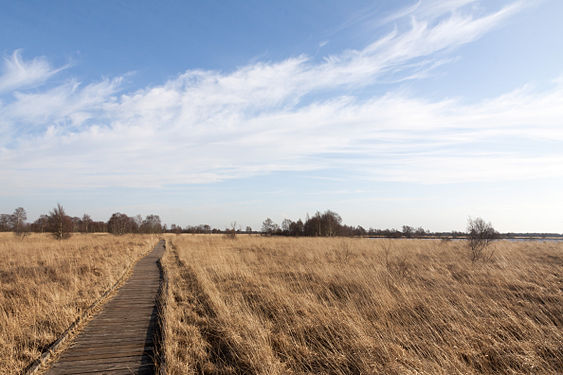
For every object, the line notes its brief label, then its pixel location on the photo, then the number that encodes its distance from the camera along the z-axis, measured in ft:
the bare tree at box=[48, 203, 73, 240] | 103.84
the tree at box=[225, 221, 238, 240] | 124.94
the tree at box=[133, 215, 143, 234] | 306.82
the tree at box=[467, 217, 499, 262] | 54.35
